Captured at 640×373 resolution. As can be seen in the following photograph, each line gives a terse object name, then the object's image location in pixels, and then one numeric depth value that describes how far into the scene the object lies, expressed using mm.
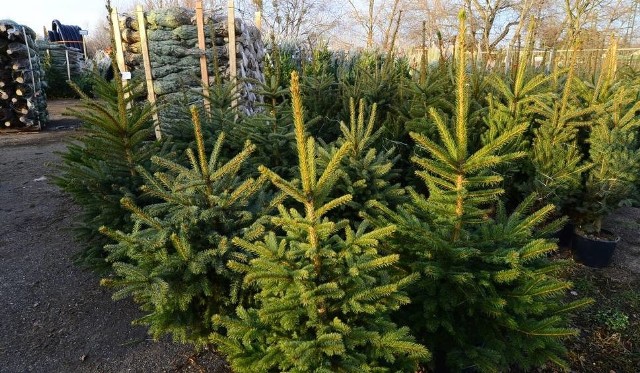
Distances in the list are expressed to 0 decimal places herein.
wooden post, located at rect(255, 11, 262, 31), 9884
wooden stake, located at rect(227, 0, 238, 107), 7426
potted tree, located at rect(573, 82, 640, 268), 4016
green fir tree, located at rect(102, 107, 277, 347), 2152
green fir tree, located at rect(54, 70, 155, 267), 3102
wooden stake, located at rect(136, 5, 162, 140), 6906
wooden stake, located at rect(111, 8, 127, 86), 7310
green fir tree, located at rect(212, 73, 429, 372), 1674
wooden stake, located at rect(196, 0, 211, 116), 7367
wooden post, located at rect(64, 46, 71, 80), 17252
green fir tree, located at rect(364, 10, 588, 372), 1938
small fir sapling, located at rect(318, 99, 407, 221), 2824
